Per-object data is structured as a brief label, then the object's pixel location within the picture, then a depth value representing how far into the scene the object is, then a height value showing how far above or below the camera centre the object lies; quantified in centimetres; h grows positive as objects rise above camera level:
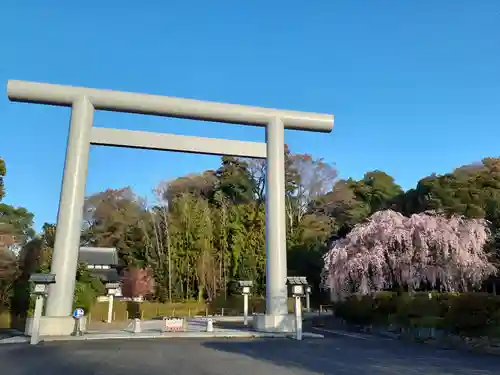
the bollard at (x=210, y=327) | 1502 -82
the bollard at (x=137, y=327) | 1471 -80
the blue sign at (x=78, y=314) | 1323 -33
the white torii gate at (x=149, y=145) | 1338 +528
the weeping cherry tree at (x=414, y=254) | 1767 +195
